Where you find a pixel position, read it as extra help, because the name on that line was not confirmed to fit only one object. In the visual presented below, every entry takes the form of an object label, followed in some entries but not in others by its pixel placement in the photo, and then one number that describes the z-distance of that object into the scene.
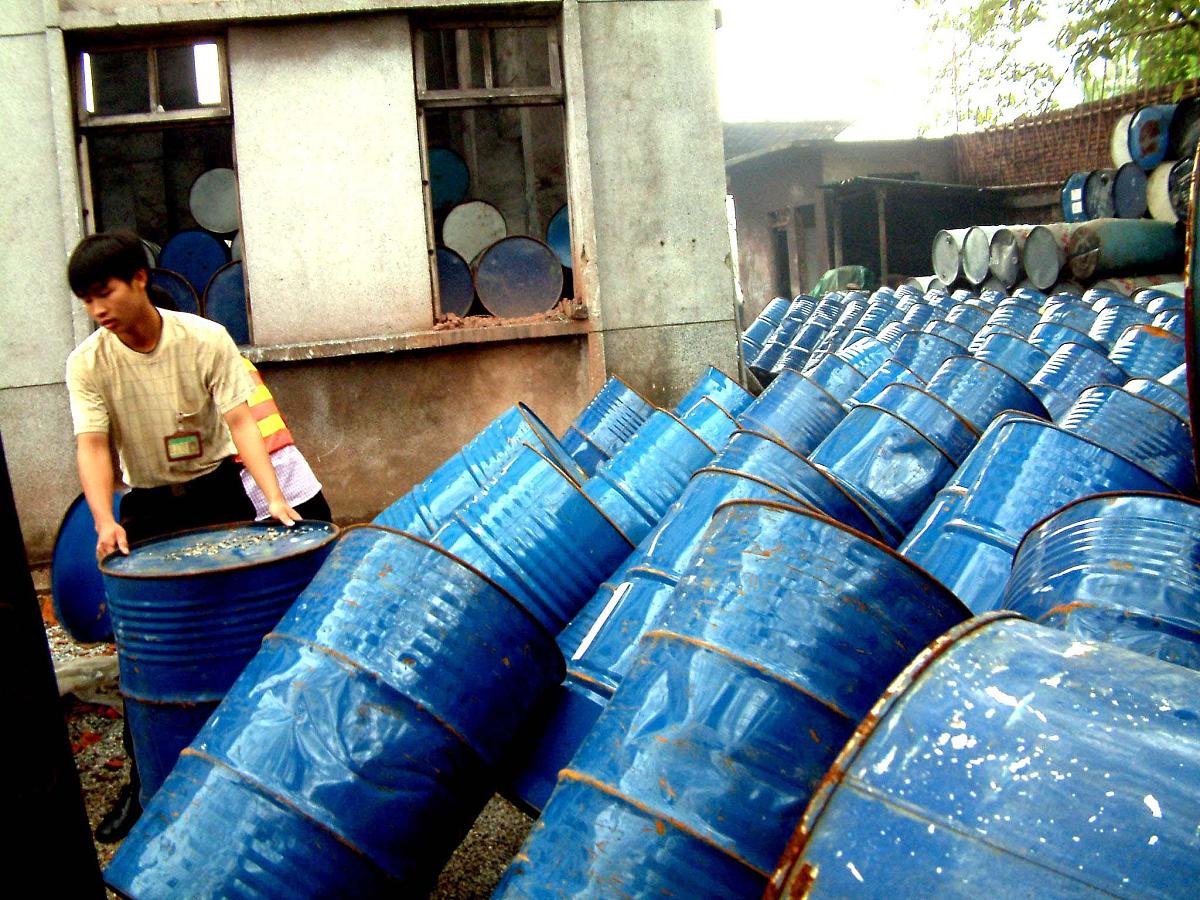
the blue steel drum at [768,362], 8.11
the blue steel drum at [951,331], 6.17
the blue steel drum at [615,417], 4.27
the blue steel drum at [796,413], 3.82
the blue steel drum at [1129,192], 11.62
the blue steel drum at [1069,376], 4.19
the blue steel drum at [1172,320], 5.48
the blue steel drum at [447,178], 7.42
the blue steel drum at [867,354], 5.56
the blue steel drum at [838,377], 4.84
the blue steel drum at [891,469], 2.99
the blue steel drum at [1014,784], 1.07
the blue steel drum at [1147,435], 2.98
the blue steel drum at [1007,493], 2.33
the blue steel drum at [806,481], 2.55
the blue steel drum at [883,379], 4.14
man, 2.79
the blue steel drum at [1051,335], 5.34
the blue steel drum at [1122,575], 1.67
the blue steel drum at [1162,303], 6.23
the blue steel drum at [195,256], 6.88
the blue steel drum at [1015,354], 4.89
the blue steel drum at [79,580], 3.66
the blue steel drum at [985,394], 3.69
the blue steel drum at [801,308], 9.88
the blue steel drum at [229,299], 6.11
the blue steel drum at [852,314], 8.67
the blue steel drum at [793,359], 8.07
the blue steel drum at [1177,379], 3.51
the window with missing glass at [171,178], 6.90
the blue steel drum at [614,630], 2.22
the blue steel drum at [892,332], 6.72
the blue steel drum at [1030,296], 7.65
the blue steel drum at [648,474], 3.16
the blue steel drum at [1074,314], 6.39
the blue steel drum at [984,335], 5.15
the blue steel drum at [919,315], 7.84
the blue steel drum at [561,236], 6.93
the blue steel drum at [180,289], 6.18
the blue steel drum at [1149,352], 4.34
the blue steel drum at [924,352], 5.30
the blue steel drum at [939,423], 3.28
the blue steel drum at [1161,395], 3.29
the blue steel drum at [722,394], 4.34
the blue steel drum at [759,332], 9.66
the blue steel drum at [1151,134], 11.43
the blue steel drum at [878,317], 8.35
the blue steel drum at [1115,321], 6.03
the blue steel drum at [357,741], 1.84
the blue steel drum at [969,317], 7.21
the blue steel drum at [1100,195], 11.87
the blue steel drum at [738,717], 1.52
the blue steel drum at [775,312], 10.17
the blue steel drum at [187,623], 2.50
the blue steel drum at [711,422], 3.75
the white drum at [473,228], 7.18
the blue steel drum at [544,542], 2.63
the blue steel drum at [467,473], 3.36
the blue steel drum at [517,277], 6.19
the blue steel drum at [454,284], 6.31
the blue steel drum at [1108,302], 6.35
